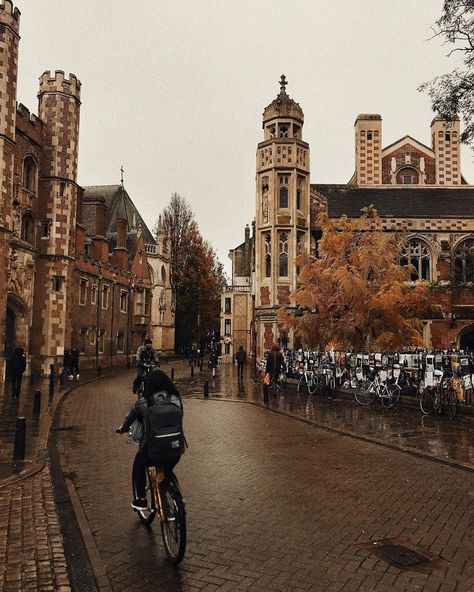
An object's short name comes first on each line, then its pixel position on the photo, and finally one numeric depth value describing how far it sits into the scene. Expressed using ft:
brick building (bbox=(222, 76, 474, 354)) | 104.83
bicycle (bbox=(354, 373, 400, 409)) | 55.31
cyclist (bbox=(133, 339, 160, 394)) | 53.20
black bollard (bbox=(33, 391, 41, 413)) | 47.62
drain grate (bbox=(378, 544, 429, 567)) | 16.69
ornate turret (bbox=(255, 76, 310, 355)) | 104.06
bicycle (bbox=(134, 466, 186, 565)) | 16.07
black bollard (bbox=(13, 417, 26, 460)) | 29.69
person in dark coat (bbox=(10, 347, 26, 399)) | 60.59
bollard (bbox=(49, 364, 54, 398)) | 64.50
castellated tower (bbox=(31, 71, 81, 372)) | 100.22
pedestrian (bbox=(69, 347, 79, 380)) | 90.00
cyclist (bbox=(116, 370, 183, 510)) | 17.29
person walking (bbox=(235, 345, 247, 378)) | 93.09
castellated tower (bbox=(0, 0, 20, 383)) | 79.97
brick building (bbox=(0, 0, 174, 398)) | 84.79
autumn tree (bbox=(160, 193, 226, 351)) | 202.69
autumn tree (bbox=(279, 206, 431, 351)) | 75.97
